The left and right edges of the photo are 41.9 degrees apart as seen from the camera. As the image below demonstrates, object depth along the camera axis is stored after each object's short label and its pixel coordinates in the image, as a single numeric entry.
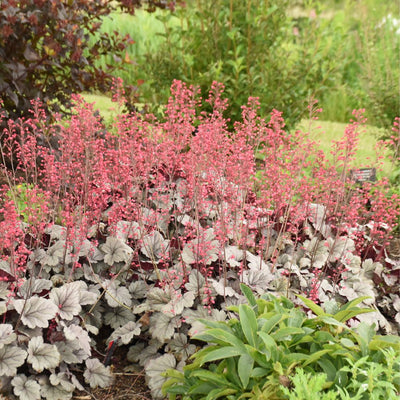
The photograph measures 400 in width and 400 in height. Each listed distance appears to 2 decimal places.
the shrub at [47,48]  4.16
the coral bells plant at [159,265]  2.75
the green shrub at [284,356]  2.10
